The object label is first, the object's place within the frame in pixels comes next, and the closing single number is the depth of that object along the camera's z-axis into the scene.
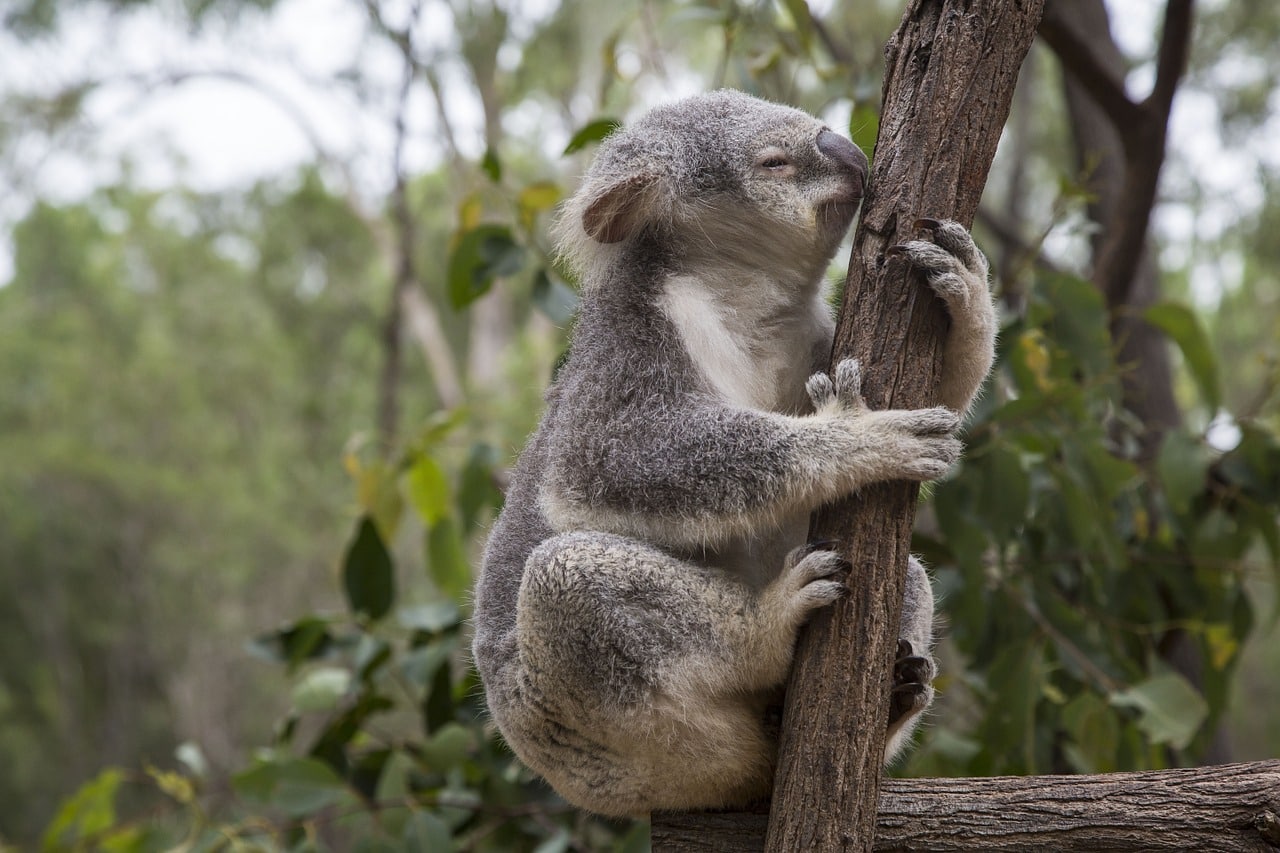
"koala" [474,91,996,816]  2.03
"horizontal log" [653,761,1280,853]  1.83
